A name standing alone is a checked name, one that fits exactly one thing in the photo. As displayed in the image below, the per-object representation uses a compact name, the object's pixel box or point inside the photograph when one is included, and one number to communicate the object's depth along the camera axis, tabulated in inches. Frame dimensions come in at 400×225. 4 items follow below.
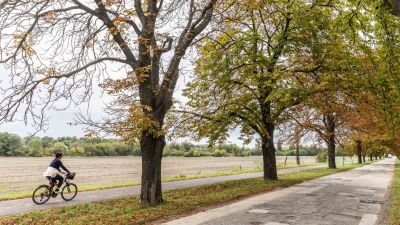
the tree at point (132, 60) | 435.2
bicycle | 546.0
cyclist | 583.2
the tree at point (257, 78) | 708.7
